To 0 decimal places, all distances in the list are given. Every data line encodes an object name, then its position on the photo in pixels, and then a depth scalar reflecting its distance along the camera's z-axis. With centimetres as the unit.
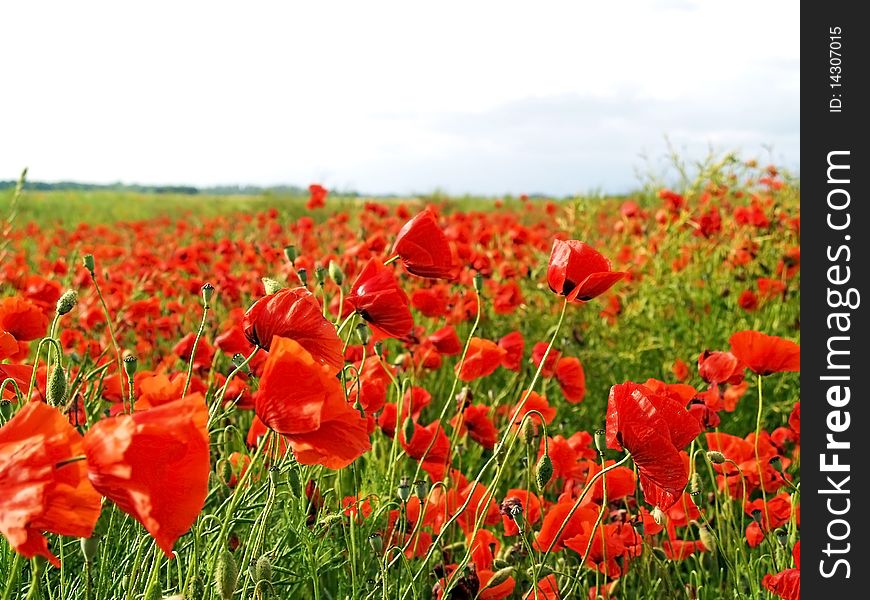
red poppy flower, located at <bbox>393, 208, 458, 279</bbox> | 141
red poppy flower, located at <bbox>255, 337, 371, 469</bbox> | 88
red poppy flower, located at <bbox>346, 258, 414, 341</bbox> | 137
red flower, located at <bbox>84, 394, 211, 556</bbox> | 69
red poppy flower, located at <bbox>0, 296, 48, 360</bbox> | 160
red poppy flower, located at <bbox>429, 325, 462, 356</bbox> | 206
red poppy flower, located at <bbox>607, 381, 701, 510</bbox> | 113
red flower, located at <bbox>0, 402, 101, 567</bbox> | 69
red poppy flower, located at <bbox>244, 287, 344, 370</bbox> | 106
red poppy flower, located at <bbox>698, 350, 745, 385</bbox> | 184
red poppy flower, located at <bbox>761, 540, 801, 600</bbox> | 134
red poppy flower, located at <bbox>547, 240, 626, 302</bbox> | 133
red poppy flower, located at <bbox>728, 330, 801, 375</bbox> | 168
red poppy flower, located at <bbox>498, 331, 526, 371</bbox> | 226
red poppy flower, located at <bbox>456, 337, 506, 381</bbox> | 191
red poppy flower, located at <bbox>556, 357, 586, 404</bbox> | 232
